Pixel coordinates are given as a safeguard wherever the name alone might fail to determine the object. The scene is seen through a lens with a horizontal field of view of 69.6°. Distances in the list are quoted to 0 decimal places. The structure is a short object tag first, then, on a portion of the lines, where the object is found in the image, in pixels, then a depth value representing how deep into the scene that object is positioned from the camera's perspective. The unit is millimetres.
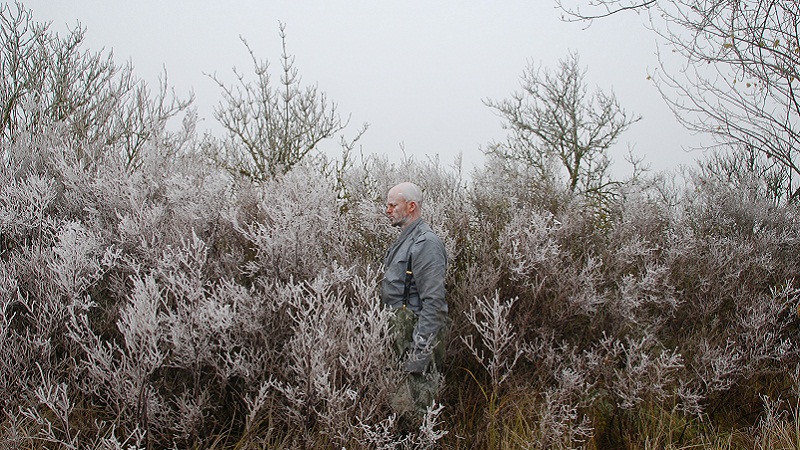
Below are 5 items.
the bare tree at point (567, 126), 14641
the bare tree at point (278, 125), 11398
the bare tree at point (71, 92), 9719
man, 3322
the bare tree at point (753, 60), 6168
